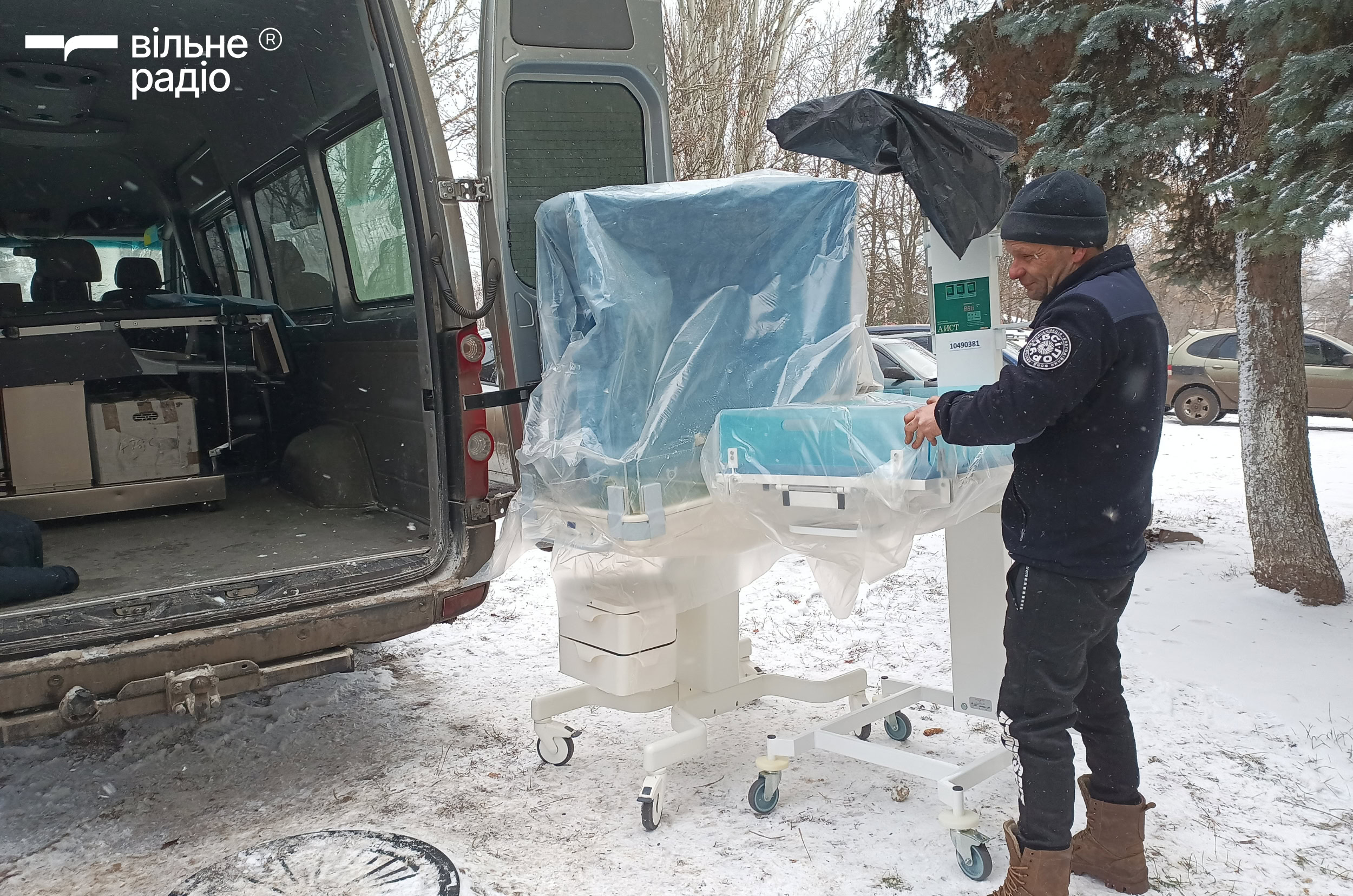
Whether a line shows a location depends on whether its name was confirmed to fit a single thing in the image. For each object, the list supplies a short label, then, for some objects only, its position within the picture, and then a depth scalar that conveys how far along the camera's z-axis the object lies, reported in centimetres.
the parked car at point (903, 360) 968
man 231
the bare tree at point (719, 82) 1301
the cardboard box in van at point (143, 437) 459
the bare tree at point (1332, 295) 3816
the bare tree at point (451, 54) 1290
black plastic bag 267
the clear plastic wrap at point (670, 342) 293
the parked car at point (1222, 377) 1357
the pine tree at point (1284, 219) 377
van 315
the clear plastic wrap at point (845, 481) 259
